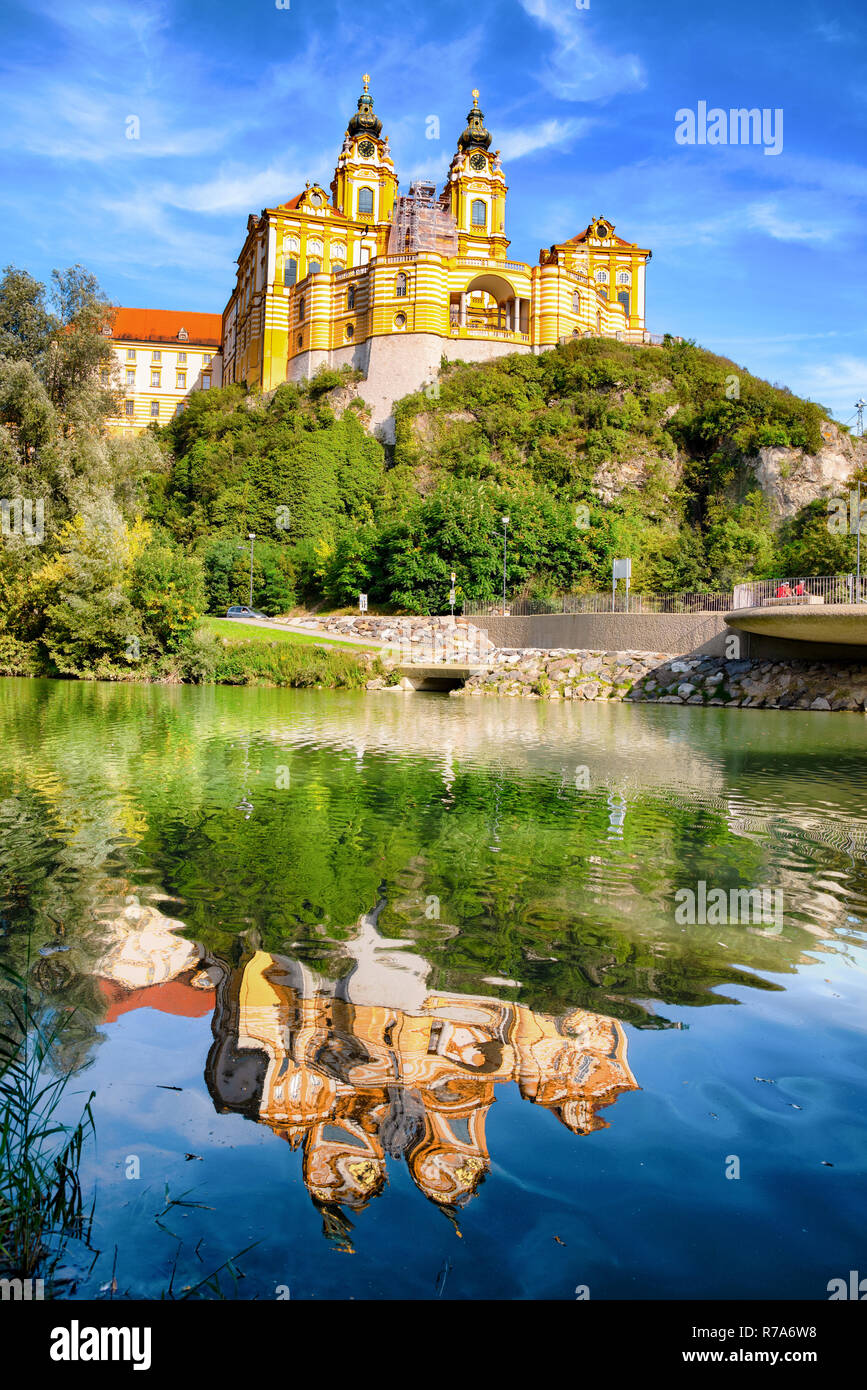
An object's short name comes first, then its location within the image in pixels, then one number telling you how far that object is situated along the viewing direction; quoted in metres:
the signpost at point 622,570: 34.97
